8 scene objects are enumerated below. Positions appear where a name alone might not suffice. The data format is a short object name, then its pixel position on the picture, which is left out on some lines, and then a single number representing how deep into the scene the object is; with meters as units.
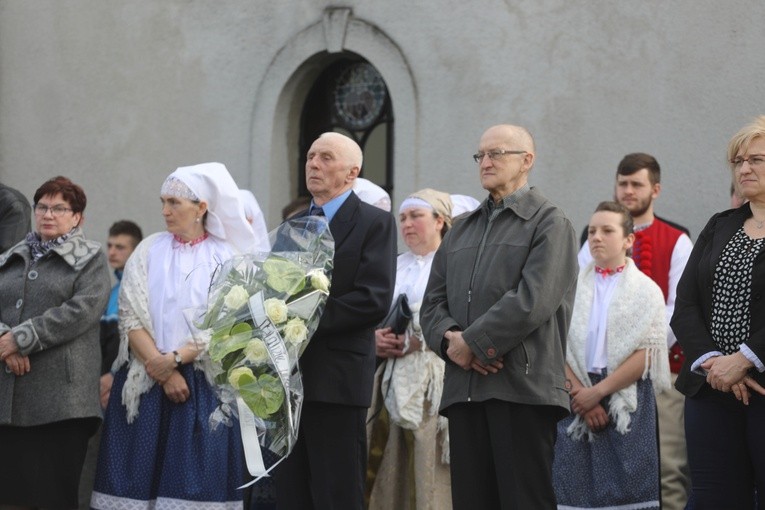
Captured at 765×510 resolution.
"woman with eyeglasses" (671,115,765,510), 10.52
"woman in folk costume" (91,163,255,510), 13.77
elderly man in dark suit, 12.10
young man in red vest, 14.77
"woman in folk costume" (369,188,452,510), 14.25
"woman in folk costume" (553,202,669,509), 13.32
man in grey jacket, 11.04
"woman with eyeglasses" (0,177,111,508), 13.94
